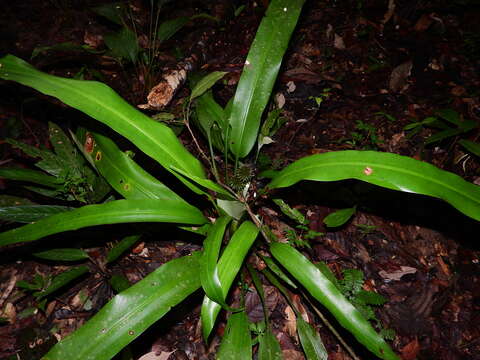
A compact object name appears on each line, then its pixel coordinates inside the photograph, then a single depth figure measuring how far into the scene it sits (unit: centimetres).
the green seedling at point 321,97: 224
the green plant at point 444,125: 198
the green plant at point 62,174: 153
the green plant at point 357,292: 150
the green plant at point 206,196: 110
